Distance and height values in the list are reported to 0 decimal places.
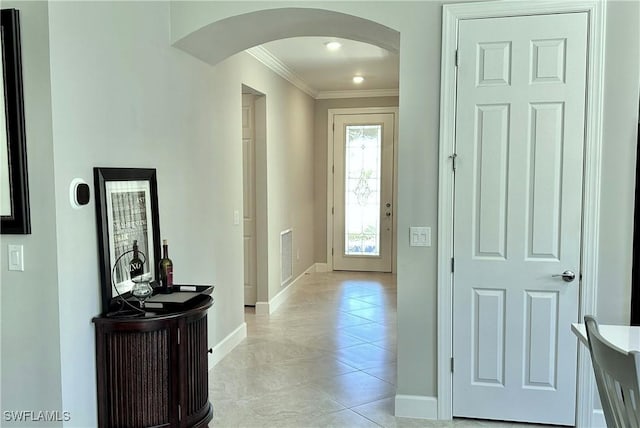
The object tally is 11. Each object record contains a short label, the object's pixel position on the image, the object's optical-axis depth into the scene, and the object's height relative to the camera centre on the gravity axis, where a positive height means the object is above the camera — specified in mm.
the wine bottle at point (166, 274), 2902 -503
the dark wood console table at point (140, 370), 2455 -887
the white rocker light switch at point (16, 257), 2295 -318
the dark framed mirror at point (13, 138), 2213 +207
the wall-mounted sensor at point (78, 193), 2350 -34
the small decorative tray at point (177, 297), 2620 -599
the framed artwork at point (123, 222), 2553 -198
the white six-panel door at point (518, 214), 2797 -169
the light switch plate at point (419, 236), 2982 -301
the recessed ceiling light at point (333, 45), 4691 +1286
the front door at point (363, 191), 7457 -98
